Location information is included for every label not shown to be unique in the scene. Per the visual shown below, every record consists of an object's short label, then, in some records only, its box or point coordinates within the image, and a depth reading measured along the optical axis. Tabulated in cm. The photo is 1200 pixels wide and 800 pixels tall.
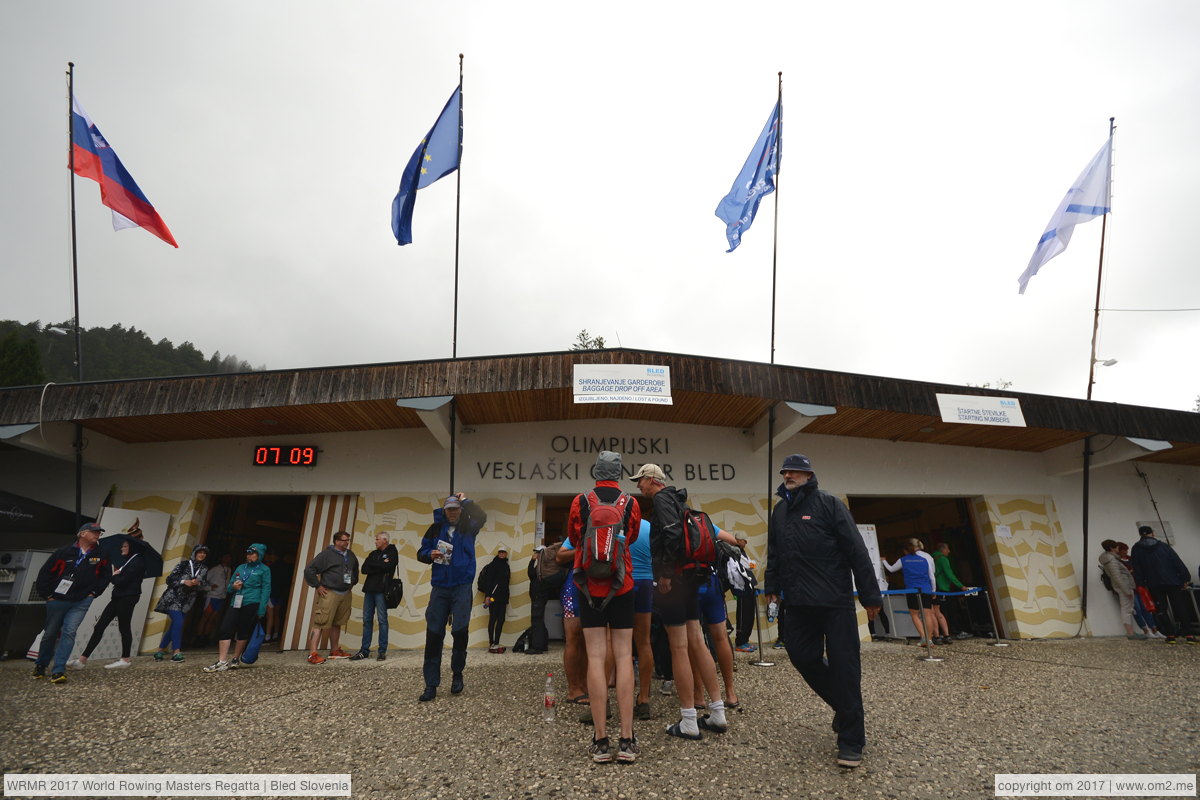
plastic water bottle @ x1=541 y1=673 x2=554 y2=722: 414
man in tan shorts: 720
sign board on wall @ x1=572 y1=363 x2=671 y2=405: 723
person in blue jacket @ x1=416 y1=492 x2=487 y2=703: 477
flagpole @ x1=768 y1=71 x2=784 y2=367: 939
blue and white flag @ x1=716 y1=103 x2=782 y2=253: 930
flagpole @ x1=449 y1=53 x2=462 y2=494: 827
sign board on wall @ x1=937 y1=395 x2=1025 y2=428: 838
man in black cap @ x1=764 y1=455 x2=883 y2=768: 317
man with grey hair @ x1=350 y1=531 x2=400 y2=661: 745
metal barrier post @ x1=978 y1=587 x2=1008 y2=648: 842
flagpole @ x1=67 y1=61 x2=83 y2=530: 838
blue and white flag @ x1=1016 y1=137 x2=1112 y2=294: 1002
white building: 794
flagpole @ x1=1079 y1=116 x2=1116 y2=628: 980
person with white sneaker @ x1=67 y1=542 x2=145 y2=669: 693
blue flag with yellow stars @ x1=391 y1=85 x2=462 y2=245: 923
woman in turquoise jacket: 652
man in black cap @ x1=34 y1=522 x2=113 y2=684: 571
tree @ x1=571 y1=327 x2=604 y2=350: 3350
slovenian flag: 848
